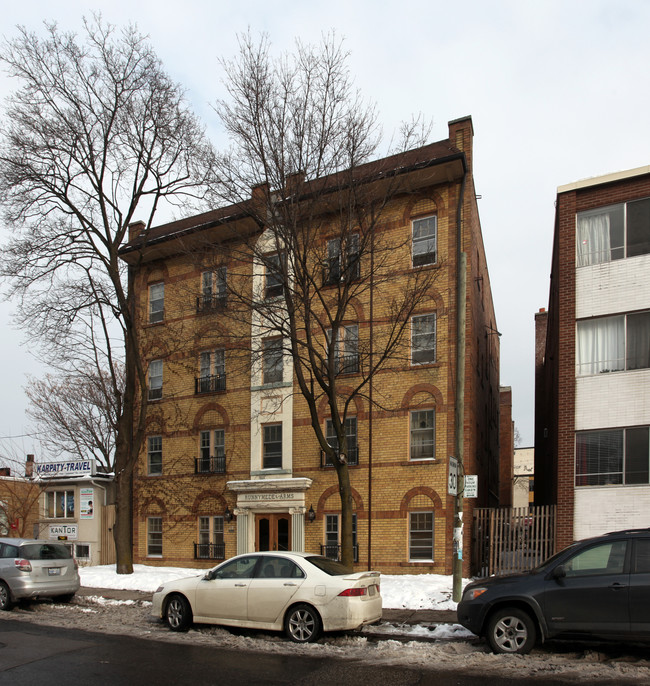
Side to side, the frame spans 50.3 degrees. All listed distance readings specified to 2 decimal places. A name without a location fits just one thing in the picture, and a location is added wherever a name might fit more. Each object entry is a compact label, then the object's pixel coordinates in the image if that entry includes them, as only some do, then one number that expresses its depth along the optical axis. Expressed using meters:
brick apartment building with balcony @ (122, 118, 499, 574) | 19.94
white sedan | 10.68
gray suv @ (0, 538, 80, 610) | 14.85
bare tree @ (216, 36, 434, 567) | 15.42
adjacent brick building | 17.02
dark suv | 8.76
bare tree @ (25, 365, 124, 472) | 40.53
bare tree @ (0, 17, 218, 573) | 21.98
